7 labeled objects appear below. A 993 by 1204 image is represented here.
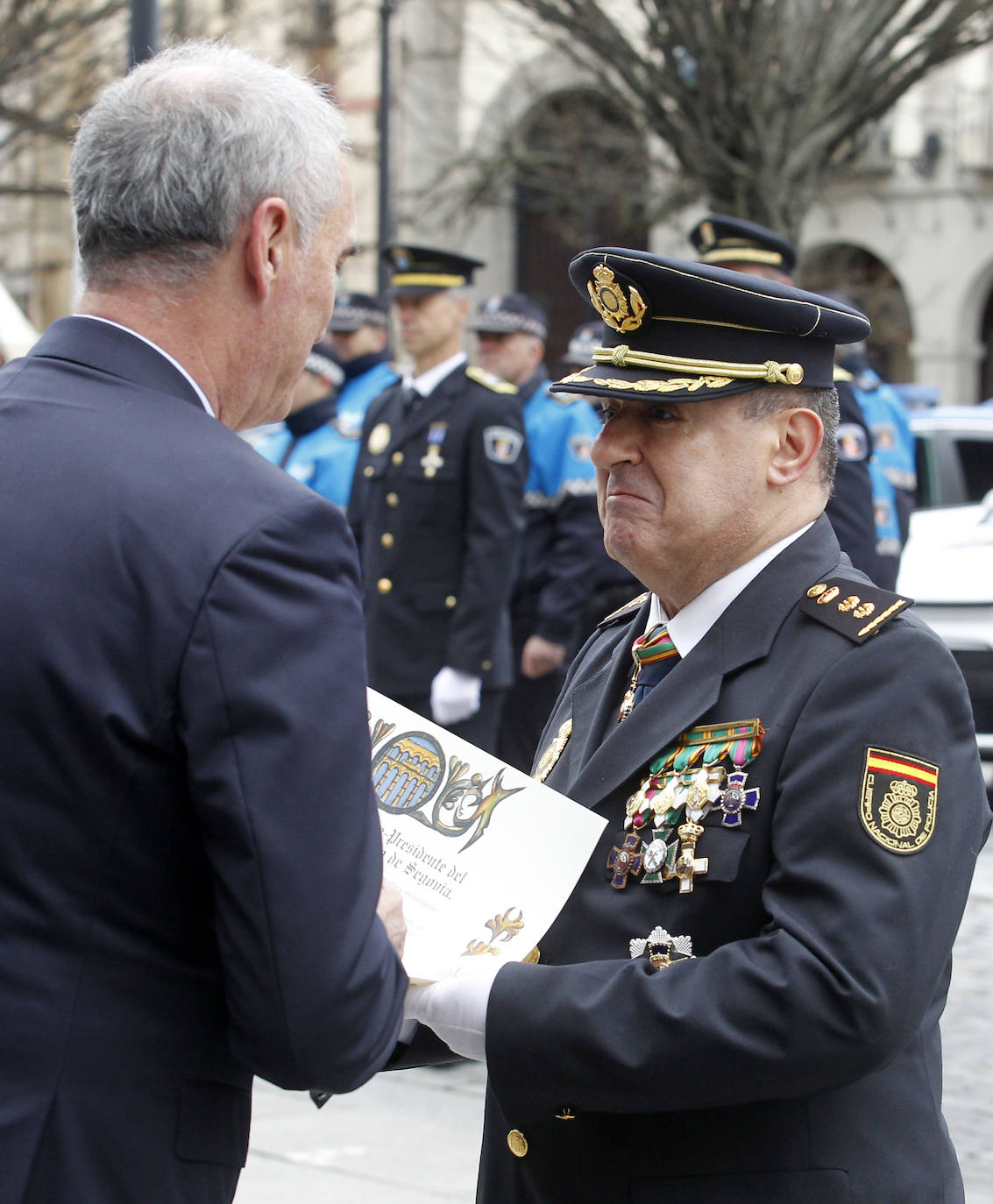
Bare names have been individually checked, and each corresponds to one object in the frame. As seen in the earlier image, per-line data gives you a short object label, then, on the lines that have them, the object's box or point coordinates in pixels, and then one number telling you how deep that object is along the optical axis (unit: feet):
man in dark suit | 5.25
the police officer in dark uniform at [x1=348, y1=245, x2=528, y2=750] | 18.34
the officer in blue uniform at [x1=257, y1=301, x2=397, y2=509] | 22.00
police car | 25.18
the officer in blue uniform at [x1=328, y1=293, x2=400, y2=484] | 27.20
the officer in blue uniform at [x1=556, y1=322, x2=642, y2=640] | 22.67
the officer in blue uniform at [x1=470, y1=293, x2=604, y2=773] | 21.97
